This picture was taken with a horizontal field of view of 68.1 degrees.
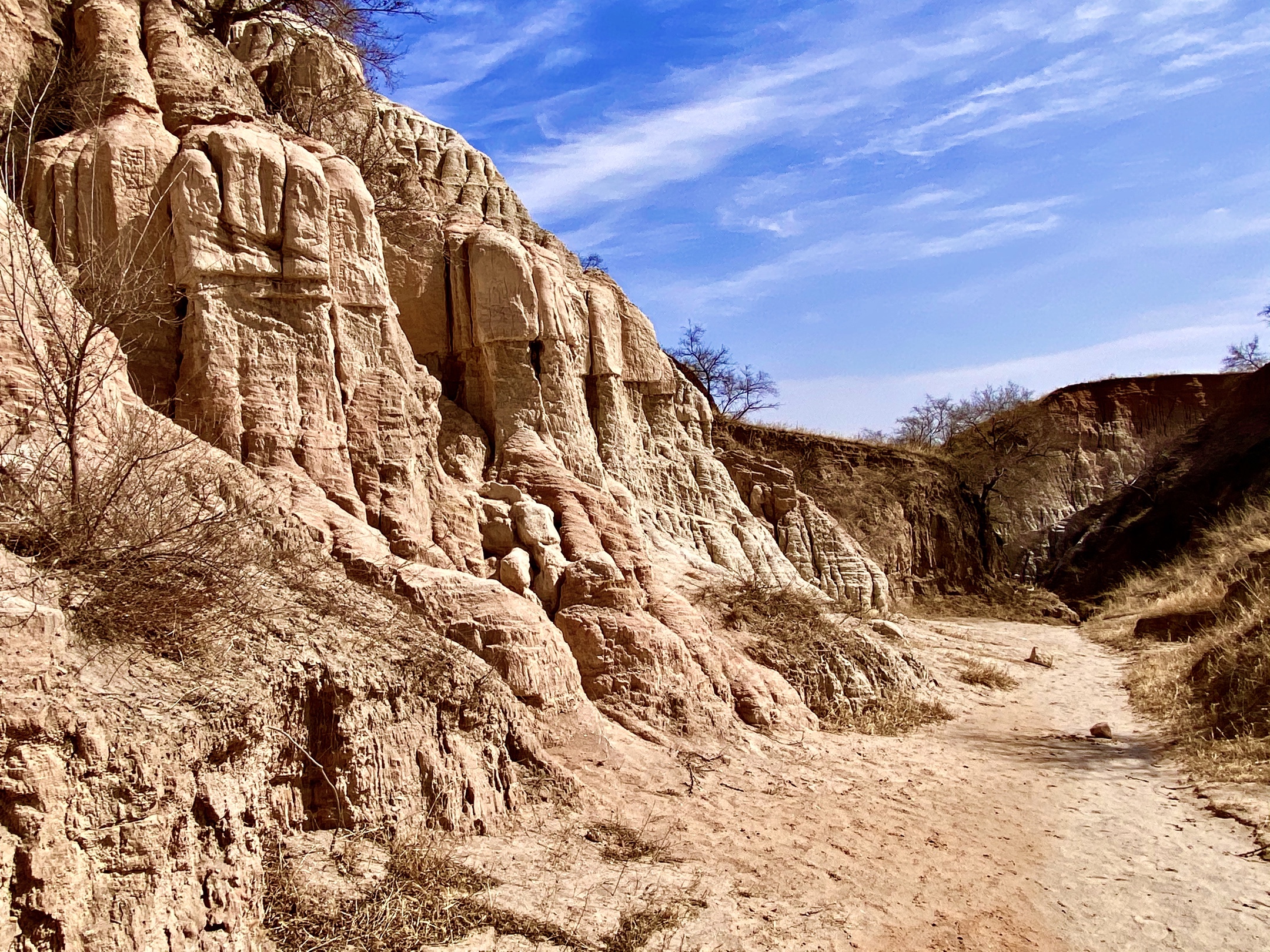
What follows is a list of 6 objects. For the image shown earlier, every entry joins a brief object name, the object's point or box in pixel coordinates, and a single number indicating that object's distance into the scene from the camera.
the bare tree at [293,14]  11.93
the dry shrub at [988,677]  14.93
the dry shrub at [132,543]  4.75
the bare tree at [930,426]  44.81
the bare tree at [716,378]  35.91
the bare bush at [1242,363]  41.75
